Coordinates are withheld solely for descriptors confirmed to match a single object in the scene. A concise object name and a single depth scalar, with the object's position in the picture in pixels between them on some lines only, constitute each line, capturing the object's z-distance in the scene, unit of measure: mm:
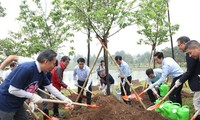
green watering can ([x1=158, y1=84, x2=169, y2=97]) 5008
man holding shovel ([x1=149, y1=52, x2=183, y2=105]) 3996
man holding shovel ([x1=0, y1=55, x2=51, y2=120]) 2755
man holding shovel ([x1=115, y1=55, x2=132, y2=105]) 5478
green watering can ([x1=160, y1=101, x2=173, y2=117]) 3615
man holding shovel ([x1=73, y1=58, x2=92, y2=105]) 5053
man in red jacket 4348
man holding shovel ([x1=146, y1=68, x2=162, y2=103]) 4671
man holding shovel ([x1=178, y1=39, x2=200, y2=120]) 3118
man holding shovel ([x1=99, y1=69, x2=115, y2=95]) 6713
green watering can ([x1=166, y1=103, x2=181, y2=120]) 3446
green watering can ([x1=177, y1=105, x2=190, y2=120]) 3309
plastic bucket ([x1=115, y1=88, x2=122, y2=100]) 5759
